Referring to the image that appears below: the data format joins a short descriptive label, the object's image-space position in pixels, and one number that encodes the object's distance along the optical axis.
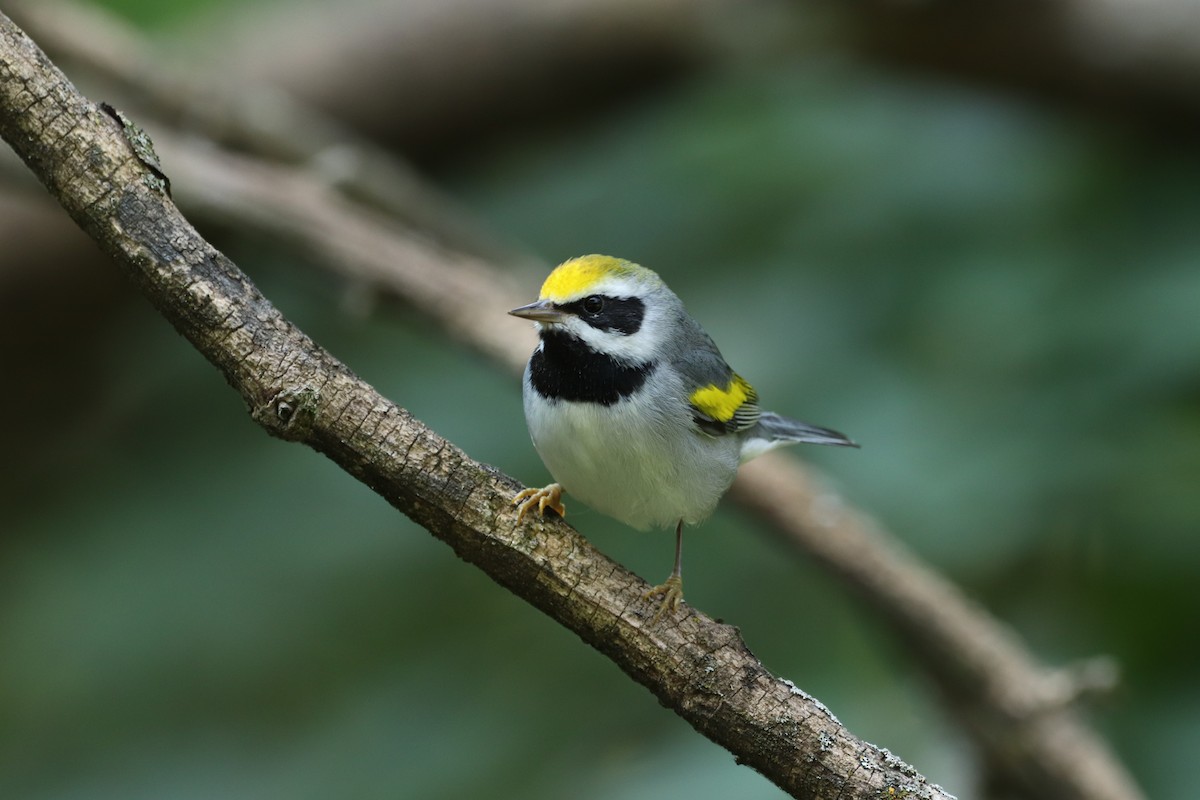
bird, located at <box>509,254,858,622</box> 5.39
